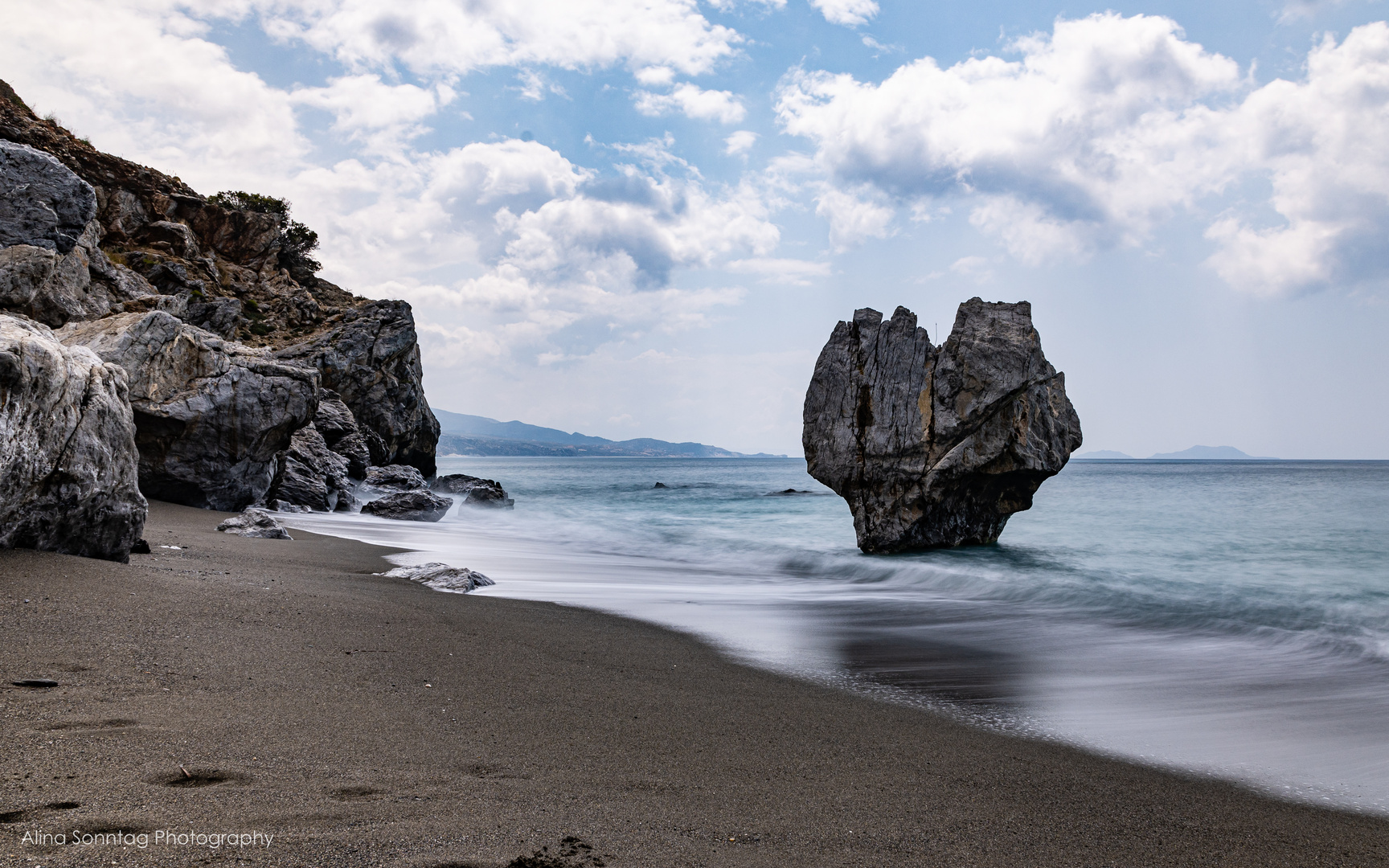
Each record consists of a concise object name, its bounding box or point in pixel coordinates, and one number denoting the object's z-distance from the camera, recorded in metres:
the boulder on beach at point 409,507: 21.75
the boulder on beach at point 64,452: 5.21
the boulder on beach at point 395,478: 27.50
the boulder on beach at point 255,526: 11.95
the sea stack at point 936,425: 15.65
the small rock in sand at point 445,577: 9.40
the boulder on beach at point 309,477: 20.06
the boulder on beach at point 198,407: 14.30
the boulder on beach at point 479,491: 31.98
